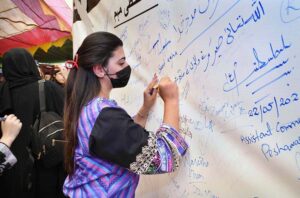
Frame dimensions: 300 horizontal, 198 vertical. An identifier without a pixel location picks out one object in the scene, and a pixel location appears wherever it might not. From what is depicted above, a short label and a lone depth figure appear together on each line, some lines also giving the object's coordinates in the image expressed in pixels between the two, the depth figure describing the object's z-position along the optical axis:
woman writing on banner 1.10
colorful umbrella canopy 4.14
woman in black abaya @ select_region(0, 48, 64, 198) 2.16
